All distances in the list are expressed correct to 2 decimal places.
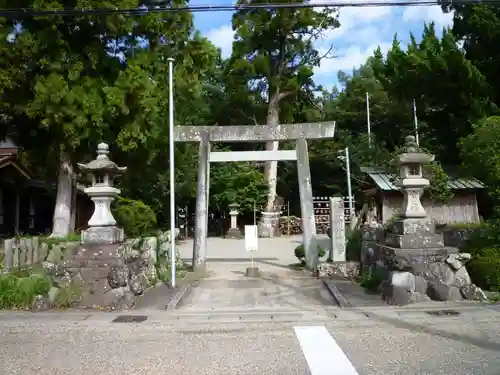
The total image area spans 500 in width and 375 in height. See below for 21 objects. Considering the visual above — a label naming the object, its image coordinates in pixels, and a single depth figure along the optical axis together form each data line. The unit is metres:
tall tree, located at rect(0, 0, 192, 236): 12.71
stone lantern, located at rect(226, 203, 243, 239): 32.34
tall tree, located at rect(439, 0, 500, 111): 16.52
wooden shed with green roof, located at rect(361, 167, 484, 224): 22.16
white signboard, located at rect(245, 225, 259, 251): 13.62
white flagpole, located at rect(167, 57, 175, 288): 11.78
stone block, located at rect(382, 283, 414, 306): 9.22
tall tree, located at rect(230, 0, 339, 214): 32.03
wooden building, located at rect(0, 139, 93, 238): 18.98
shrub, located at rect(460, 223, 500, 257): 10.54
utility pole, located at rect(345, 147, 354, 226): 25.38
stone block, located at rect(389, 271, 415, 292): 9.39
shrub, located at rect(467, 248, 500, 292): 9.96
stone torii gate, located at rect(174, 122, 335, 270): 14.71
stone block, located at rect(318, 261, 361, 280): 13.09
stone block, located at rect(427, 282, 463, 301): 9.30
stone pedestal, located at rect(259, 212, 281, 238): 32.53
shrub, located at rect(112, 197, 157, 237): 13.87
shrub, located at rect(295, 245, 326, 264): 15.36
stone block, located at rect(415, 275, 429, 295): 9.49
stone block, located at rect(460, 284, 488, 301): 9.26
